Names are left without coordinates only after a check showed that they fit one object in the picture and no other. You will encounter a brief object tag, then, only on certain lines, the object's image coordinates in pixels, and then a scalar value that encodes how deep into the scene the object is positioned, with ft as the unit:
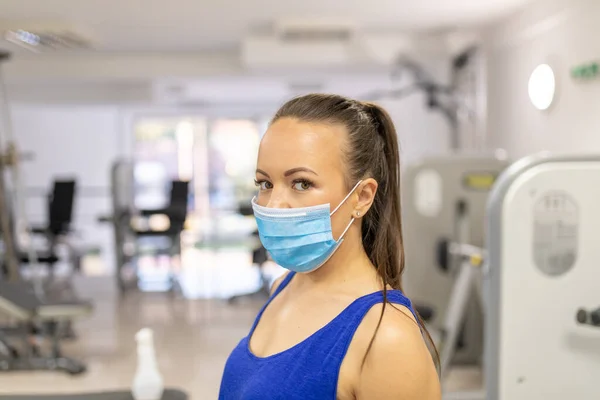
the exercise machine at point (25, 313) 12.59
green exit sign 11.25
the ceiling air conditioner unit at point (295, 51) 19.04
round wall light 13.21
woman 3.00
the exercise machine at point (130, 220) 21.49
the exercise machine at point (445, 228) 13.12
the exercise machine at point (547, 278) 6.81
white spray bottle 7.68
